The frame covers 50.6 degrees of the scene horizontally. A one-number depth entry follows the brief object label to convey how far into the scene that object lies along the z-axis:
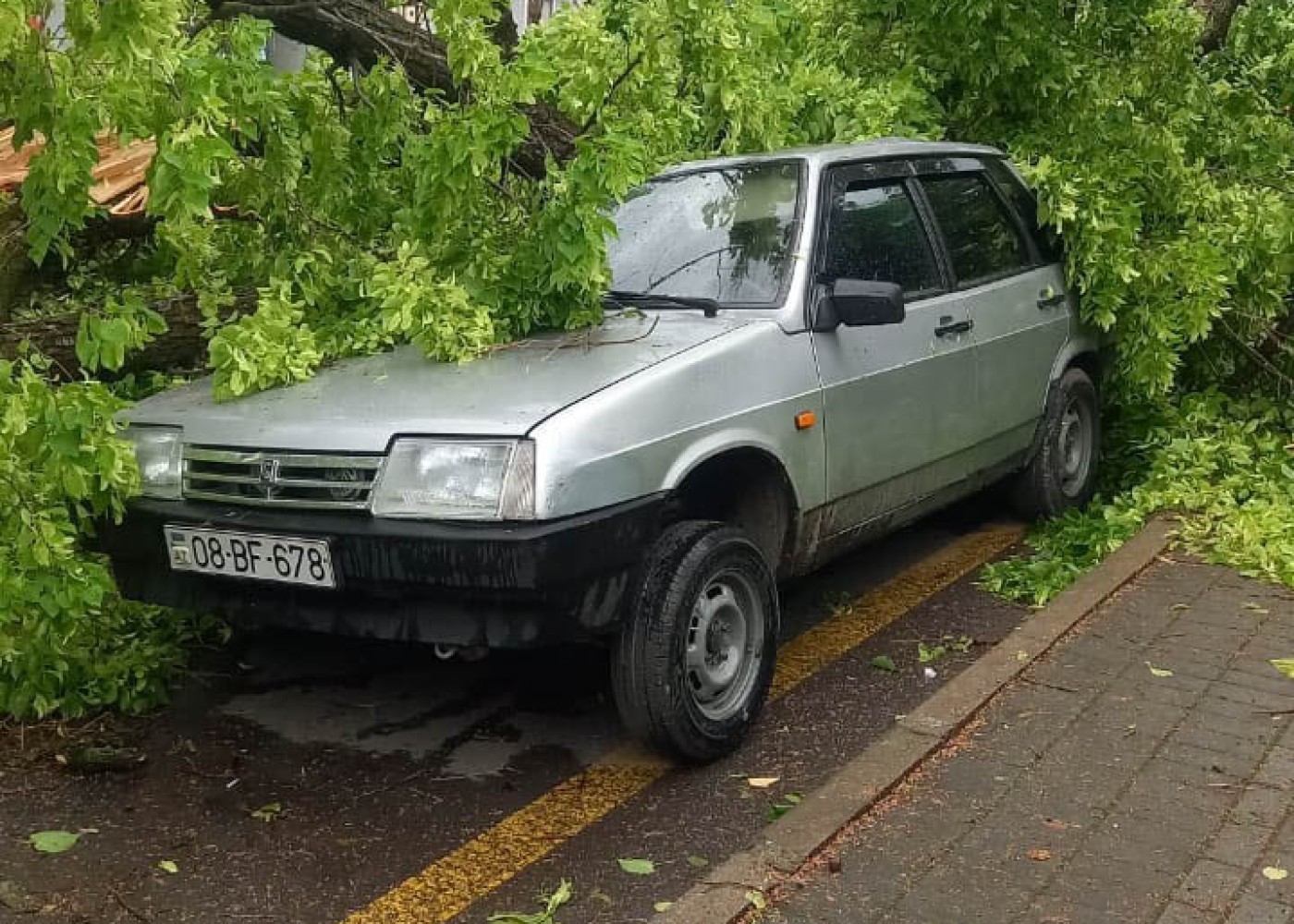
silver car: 3.49
